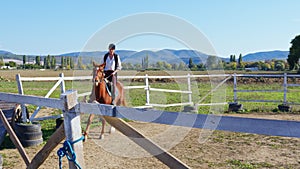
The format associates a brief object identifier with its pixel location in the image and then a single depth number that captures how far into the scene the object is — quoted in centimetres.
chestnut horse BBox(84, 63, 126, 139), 620
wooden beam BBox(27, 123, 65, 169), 249
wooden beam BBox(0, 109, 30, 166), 322
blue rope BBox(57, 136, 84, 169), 227
